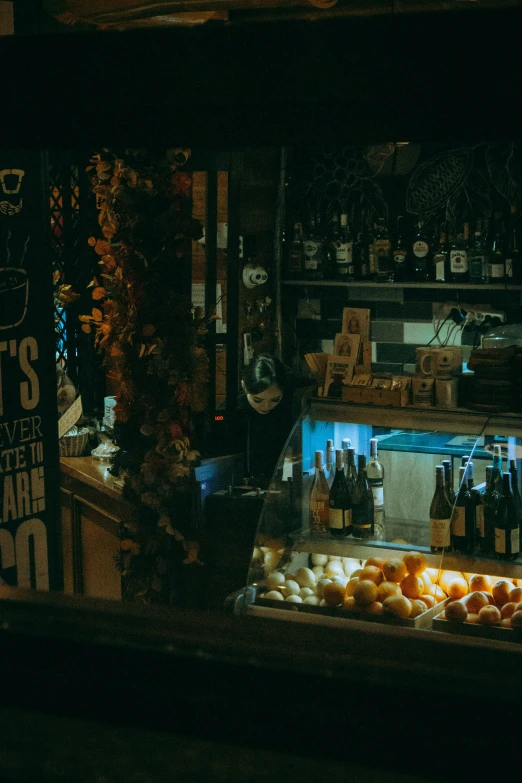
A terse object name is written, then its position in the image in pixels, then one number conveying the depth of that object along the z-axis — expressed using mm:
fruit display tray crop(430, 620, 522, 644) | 3111
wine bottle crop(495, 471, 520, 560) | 3234
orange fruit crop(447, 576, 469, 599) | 3381
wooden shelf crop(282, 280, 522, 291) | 4800
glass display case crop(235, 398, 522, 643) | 3254
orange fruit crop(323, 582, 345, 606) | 3375
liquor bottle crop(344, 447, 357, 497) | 3838
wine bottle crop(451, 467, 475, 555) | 3414
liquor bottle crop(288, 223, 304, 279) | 5746
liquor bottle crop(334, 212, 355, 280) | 5512
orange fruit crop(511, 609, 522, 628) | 3121
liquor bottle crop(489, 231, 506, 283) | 4988
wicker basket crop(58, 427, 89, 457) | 5445
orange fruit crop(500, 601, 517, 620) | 3170
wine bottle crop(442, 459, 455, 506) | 3578
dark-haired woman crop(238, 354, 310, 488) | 4930
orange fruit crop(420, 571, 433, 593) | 3391
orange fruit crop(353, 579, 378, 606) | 3314
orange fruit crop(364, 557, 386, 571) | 3467
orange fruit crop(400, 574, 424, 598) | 3322
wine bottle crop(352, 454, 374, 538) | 3596
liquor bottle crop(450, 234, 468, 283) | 5078
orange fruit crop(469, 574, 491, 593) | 3344
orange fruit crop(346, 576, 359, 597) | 3449
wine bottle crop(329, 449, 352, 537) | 3609
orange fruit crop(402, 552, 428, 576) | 3340
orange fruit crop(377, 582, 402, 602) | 3299
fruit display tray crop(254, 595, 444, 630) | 3207
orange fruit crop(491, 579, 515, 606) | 3253
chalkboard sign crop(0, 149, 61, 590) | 3160
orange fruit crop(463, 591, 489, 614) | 3203
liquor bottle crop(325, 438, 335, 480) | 3791
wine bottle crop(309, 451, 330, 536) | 3691
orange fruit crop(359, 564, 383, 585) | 3408
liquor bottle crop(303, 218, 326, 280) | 5648
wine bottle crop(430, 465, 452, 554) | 3400
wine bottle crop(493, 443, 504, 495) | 3527
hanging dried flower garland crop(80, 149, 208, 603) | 4293
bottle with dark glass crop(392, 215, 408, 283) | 5293
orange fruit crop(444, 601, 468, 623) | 3158
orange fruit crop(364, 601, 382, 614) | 3277
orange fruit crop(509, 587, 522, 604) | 3238
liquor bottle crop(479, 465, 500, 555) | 3384
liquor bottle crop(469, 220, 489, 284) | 5020
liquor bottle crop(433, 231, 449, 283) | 5152
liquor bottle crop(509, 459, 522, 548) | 3531
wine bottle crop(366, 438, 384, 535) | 3652
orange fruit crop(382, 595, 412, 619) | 3217
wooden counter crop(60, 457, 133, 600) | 4891
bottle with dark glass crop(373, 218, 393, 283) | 5312
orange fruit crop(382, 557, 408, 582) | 3351
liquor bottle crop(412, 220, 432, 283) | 5234
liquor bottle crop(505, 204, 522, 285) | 4934
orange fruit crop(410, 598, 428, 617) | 3257
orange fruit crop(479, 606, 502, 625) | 3129
